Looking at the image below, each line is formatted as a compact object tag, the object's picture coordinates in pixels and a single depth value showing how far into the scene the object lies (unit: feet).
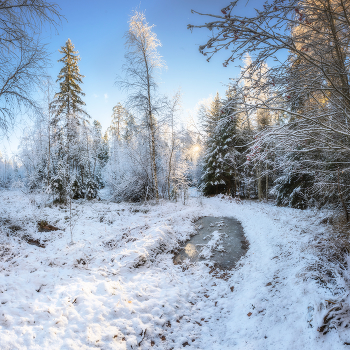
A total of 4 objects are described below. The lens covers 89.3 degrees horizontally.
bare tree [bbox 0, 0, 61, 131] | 12.17
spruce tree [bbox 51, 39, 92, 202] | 42.24
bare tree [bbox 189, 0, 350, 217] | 6.16
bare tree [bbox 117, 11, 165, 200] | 36.40
